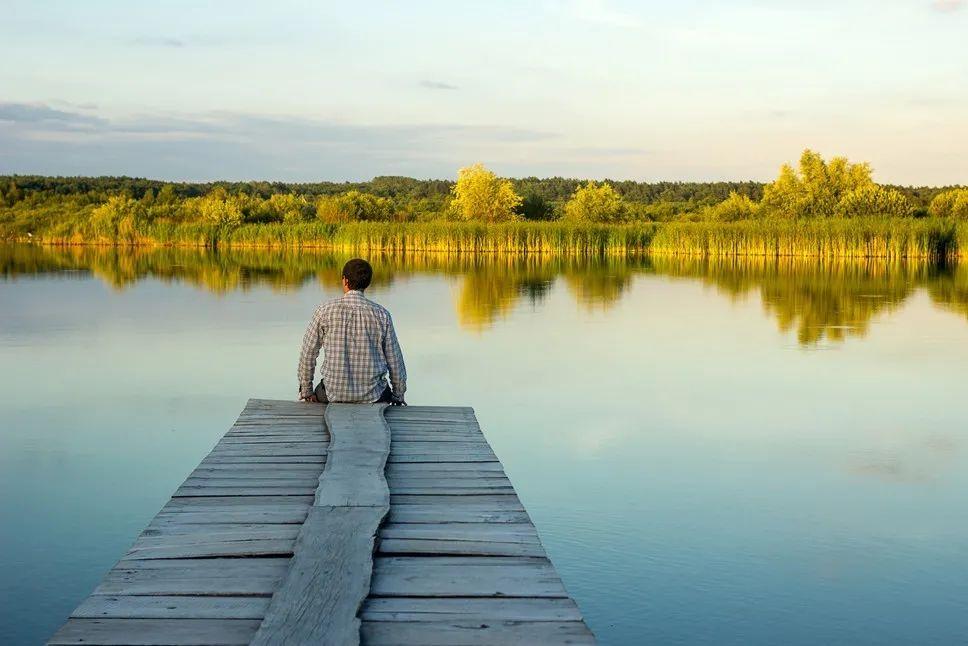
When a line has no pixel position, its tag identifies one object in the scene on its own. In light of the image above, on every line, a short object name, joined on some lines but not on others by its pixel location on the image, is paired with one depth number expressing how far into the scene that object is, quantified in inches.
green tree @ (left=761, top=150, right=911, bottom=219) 1828.2
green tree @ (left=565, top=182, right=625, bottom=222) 2148.1
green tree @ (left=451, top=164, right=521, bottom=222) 2017.7
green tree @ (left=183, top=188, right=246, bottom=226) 2069.4
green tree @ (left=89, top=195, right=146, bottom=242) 2026.5
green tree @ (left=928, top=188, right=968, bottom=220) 2210.6
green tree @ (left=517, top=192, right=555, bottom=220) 2171.8
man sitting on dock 250.2
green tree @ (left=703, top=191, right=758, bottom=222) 2227.6
